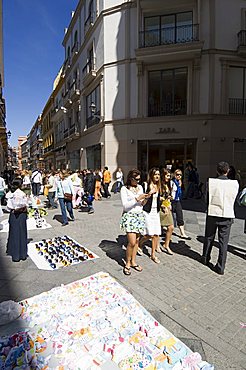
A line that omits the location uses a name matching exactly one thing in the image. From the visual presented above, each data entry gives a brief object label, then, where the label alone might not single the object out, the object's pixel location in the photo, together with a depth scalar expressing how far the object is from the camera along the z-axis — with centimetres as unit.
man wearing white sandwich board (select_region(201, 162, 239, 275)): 412
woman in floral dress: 407
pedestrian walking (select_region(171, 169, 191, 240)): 591
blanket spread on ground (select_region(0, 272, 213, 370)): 221
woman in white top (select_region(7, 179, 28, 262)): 470
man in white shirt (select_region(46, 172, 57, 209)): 1072
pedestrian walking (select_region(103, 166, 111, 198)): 1440
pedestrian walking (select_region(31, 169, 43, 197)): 1409
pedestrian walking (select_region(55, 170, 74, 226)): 765
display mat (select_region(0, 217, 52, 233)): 724
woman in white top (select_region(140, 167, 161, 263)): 445
